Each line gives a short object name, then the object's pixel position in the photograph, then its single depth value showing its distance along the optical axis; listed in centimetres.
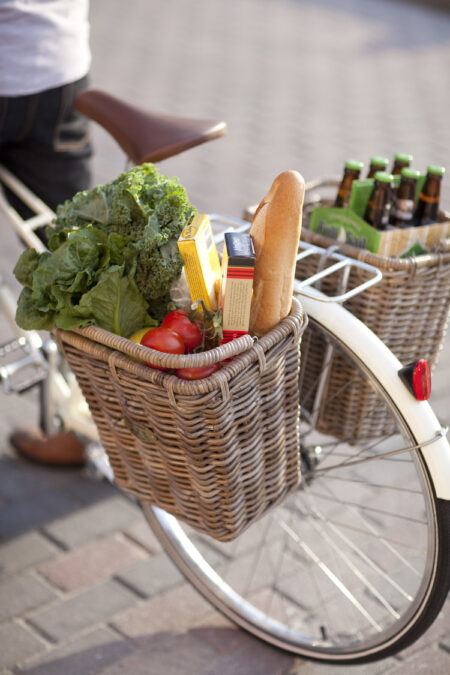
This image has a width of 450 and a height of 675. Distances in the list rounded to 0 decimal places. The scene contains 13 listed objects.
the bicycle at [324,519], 158
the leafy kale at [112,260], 143
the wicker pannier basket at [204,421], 132
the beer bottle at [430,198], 190
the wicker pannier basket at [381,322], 167
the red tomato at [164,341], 137
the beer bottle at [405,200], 185
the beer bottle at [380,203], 179
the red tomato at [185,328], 141
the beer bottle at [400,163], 197
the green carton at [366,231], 173
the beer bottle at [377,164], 196
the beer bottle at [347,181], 198
